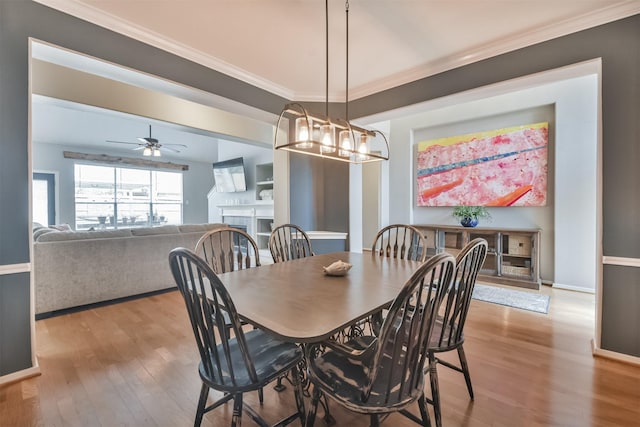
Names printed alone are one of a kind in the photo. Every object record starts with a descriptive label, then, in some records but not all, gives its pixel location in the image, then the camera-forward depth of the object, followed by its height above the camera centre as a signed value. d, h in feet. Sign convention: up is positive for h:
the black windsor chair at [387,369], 3.37 -2.21
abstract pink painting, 13.38 +2.16
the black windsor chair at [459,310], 4.62 -1.70
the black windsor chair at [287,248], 8.01 -1.09
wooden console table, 12.71 -1.87
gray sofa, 9.69 -1.97
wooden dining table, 3.53 -1.34
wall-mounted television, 24.23 +3.05
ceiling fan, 19.04 +4.24
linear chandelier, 5.66 +1.67
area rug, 10.58 -3.45
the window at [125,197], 25.36 +1.30
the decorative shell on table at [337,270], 5.81 -1.18
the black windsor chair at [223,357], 3.65 -2.19
